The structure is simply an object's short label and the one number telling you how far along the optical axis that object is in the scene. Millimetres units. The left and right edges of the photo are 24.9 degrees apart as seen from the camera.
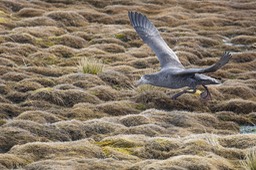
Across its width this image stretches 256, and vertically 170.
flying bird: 14977
